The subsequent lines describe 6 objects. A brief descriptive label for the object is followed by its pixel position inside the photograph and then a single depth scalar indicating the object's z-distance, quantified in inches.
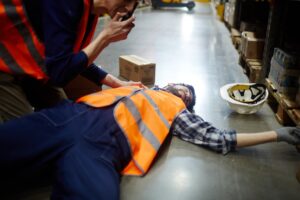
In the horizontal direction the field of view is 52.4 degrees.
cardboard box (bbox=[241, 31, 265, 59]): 163.5
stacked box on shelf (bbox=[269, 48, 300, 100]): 114.0
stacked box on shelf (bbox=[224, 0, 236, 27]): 270.9
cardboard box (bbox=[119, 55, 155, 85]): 148.6
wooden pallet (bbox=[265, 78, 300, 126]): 102.3
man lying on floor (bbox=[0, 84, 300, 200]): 64.9
